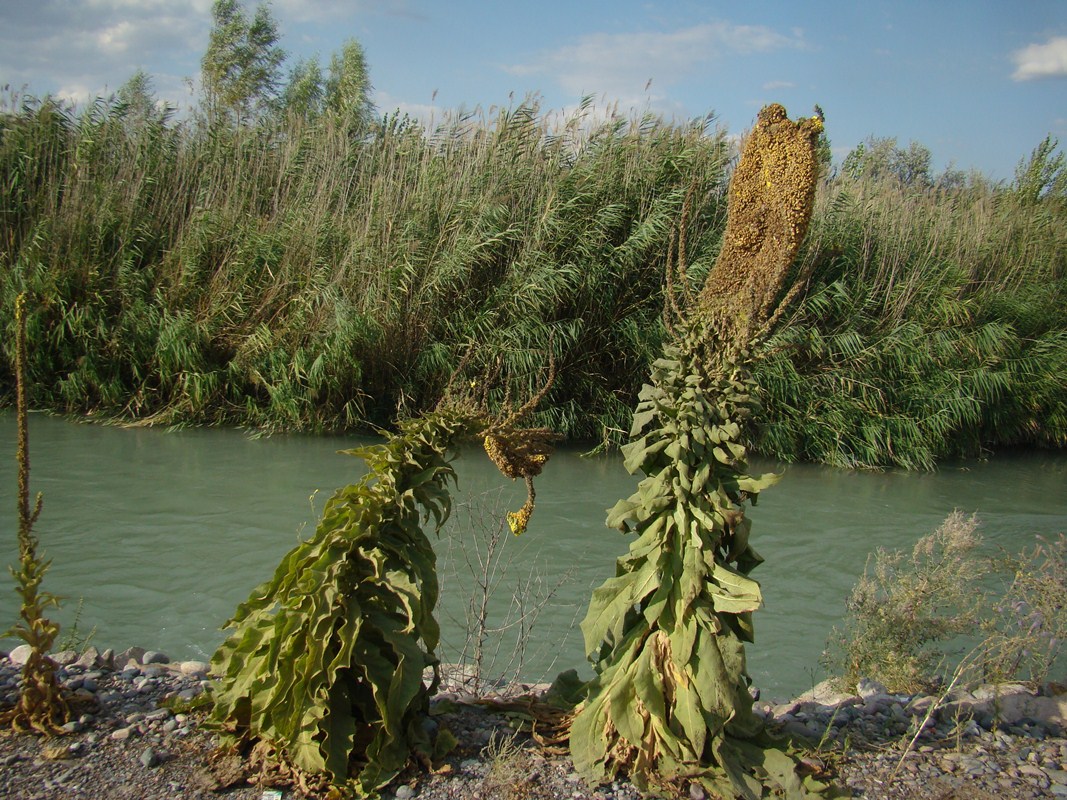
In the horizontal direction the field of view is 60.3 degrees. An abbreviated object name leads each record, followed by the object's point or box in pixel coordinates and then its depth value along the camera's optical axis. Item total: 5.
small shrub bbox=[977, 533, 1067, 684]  4.03
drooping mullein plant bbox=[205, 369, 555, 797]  2.51
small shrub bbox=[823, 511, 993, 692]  4.09
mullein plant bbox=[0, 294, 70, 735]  2.75
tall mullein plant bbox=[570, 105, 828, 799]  2.55
